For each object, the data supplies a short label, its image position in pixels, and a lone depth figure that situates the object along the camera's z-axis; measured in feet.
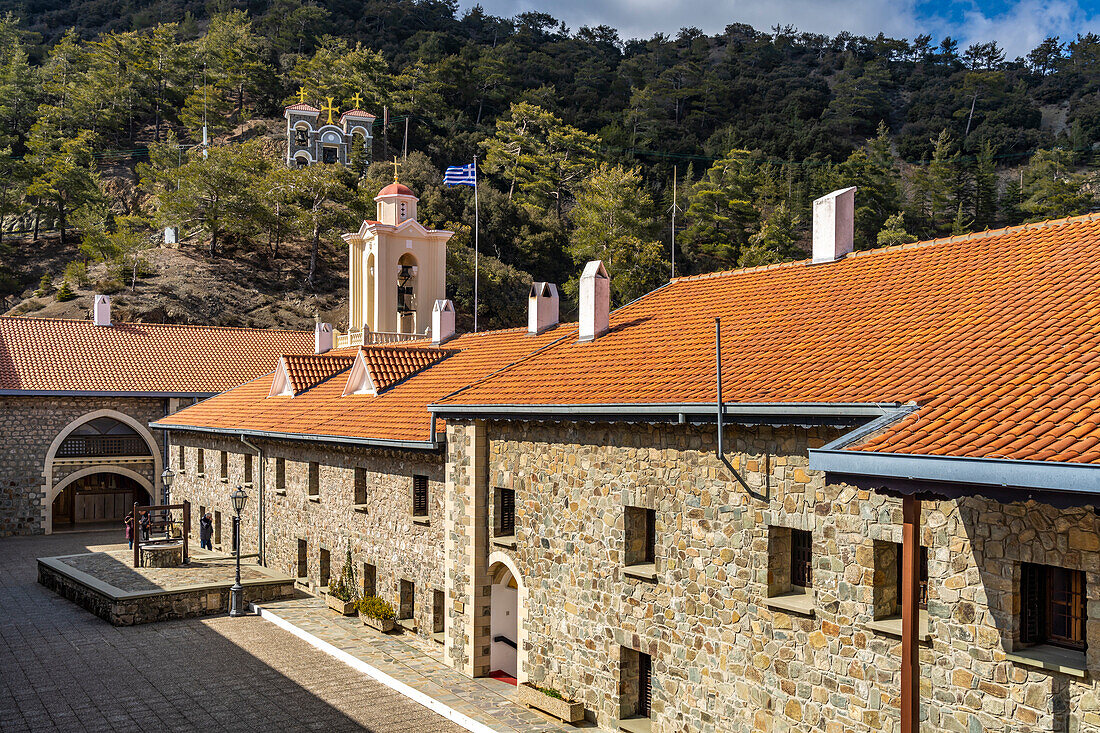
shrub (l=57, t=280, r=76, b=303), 157.07
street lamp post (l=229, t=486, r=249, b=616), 63.10
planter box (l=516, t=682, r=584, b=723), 39.47
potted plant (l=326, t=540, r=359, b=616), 61.57
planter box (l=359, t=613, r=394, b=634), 57.00
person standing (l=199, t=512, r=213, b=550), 87.25
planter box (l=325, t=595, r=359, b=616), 61.41
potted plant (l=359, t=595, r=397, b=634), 57.06
